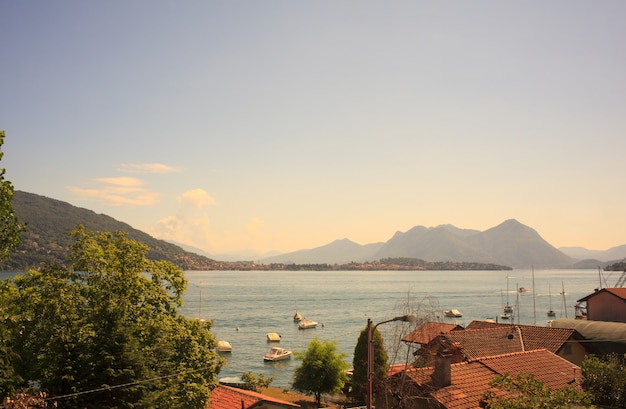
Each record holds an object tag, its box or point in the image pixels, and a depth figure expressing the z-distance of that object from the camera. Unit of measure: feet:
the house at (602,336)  112.98
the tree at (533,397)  51.98
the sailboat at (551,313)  388.04
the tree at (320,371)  128.98
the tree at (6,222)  59.47
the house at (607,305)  142.31
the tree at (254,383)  144.97
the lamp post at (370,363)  51.90
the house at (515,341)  96.27
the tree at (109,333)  58.29
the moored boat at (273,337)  266.36
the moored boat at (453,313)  366.63
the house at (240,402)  79.41
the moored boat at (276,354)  215.31
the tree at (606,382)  63.21
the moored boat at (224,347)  231.09
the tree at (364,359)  121.29
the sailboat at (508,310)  389.07
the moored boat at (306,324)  321.52
